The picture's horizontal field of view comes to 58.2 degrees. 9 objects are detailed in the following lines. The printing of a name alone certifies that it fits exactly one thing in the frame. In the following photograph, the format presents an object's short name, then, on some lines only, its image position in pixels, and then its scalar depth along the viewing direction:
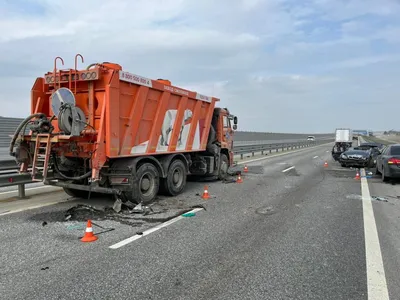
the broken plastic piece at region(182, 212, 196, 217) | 7.13
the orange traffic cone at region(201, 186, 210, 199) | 9.27
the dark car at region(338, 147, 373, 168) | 18.53
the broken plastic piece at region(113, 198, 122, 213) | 7.42
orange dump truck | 7.25
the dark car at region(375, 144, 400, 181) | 12.34
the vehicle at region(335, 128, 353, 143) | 36.84
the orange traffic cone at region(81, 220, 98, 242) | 5.43
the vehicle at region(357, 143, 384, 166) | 19.72
